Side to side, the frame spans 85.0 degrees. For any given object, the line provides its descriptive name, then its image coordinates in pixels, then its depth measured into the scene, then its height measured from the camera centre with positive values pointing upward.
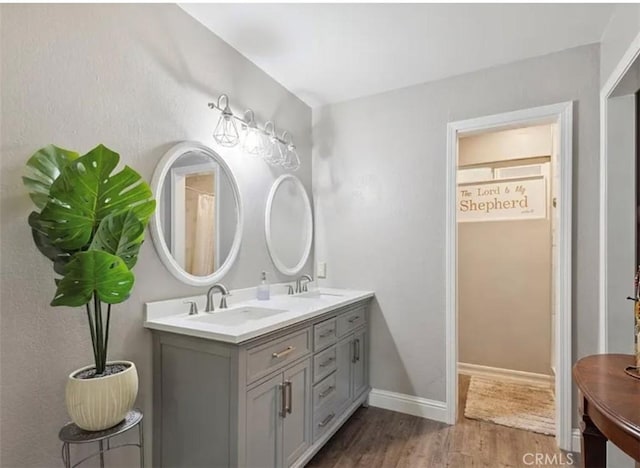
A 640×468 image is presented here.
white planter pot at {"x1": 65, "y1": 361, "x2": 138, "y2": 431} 1.17 -0.57
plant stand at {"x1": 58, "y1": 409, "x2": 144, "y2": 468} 1.17 -0.69
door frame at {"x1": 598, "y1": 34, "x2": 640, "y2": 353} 1.94 +0.11
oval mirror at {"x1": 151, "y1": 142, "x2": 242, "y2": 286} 1.79 +0.11
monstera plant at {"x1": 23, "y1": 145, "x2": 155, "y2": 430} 1.13 -0.02
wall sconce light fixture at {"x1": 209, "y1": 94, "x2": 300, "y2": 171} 2.07 +0.64
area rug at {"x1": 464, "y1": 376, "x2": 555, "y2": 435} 2.46 -1.35
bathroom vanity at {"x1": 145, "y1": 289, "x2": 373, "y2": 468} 1.47 -0.71
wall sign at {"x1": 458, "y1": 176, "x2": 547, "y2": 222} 3.20 +0.32
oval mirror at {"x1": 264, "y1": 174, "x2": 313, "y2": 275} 2.59 +0.07
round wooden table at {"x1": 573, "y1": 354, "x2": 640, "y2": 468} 0.93 -0.50
